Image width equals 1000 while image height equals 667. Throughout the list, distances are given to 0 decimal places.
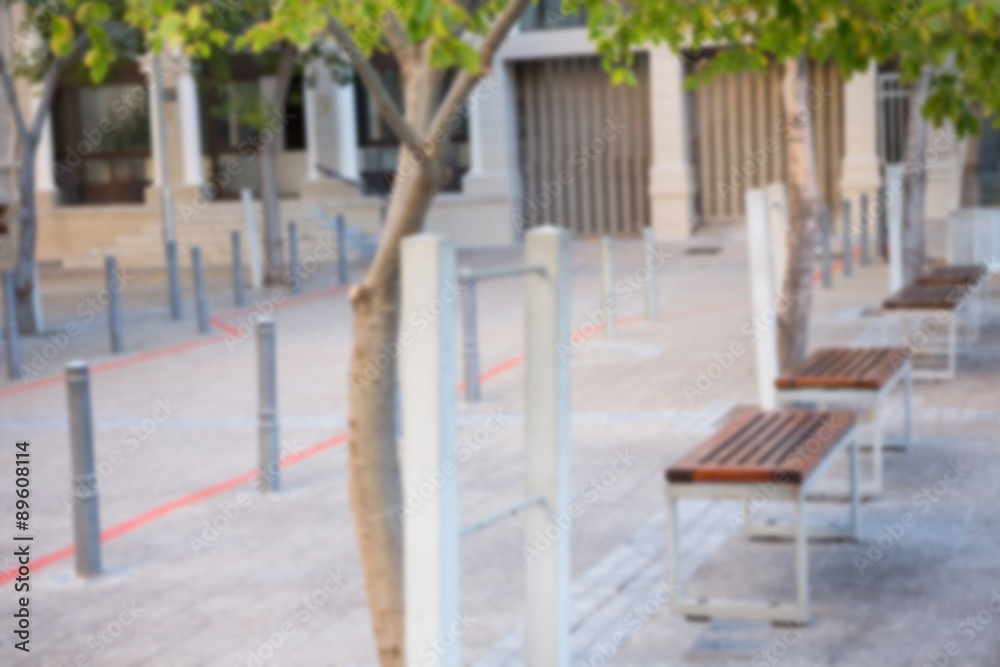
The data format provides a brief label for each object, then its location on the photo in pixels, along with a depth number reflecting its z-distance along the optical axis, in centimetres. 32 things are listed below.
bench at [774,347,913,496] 860
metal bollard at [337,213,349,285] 2391
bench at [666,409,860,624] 634
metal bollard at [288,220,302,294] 2341
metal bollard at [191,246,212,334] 1814
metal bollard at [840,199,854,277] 2167
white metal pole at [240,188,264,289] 2347
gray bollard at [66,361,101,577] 784
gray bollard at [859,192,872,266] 2298
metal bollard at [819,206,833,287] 2062
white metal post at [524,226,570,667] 516
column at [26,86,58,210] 3234
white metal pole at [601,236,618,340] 1545
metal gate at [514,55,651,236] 3156
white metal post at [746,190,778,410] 905
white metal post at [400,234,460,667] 425
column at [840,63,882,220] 2933
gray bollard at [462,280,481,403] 1249
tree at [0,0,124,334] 1759
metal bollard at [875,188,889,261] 2373
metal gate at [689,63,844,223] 3041
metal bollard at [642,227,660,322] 1781
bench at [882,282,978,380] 1180
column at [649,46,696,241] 3042
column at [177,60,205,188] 3155
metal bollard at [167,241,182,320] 1933
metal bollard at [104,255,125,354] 1647
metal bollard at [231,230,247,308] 2104
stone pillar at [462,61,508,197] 3122
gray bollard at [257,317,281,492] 959
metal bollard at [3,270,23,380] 1494
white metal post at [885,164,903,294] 1407
